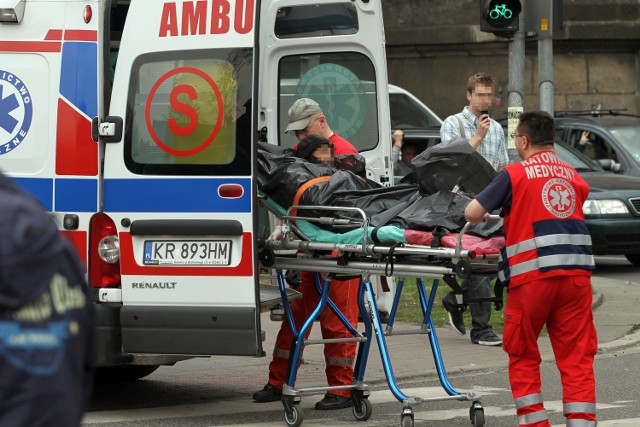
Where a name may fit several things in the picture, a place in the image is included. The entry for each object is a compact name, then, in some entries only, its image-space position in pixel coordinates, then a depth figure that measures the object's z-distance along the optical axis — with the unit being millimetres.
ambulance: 11426
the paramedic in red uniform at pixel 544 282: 10057
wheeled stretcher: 10745
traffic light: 18459
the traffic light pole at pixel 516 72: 18830
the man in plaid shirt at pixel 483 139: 15800
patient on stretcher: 11168
